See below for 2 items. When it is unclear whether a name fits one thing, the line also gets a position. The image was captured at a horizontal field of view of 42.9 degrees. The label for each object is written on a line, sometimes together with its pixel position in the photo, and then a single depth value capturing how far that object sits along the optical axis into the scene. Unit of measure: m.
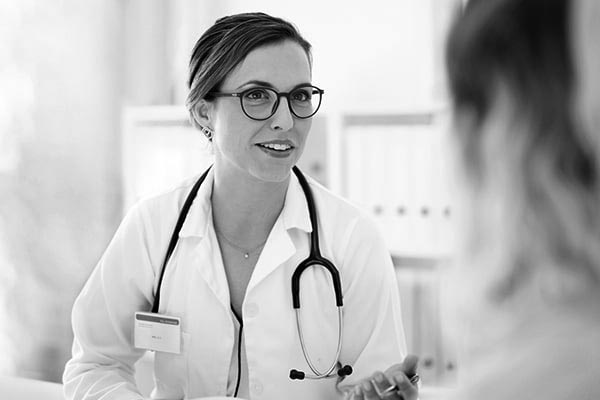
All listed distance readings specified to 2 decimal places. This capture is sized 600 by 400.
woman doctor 1.74
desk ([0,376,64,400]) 1.84
